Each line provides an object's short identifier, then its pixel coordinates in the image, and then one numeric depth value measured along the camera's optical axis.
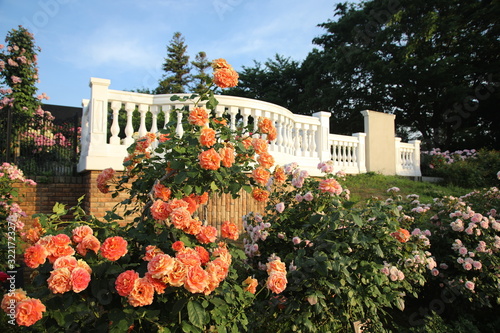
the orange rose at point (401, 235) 2.78
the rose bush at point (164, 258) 1.56
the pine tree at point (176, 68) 29.02
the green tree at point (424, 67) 16.53
